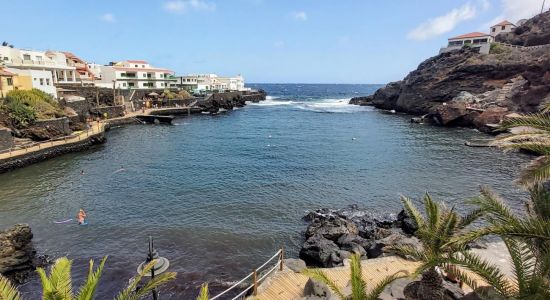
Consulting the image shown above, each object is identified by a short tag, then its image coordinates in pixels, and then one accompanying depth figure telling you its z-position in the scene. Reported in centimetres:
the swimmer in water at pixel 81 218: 2311
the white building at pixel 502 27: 9519
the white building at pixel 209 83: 11734
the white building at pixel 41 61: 6169
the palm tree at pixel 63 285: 661
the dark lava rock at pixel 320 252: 1762
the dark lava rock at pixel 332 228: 2080
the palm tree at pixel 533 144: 732
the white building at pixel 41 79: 5000
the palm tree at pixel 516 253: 659
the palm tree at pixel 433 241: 1074
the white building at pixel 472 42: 8162
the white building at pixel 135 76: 8950
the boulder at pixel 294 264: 1486
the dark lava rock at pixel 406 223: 2191
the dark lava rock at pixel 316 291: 1205
